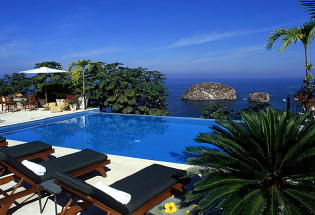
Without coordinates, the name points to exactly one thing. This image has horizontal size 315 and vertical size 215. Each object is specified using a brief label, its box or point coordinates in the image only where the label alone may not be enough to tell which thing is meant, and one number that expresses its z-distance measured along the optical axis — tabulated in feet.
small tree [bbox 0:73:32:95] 52.18
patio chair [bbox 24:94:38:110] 46.07
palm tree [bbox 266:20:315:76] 22.33
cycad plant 8.05
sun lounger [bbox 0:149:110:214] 12.41
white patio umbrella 44.08
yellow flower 10.71
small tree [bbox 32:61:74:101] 50.34
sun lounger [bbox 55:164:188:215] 10.05
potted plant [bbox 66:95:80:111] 44.77
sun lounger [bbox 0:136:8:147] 22.15
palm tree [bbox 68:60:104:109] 47.03
